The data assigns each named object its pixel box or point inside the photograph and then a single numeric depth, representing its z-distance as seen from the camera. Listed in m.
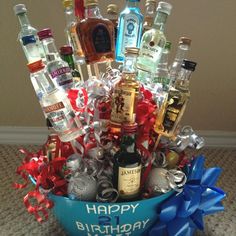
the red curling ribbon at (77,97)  0.83
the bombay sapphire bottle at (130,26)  0.84
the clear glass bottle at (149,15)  0.90
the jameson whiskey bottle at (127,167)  0.75
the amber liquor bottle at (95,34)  0.81
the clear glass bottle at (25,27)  0.83
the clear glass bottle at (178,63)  0.85
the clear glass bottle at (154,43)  0.84
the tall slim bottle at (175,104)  0.80
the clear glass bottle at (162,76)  0.89
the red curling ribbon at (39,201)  0.81
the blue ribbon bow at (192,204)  0.81
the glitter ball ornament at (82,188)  0.77
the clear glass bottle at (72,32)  0.85
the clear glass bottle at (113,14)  0.88
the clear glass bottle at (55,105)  0.78
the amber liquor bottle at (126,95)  0.77
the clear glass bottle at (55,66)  0.79
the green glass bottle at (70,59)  0.83
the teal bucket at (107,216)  0.76
